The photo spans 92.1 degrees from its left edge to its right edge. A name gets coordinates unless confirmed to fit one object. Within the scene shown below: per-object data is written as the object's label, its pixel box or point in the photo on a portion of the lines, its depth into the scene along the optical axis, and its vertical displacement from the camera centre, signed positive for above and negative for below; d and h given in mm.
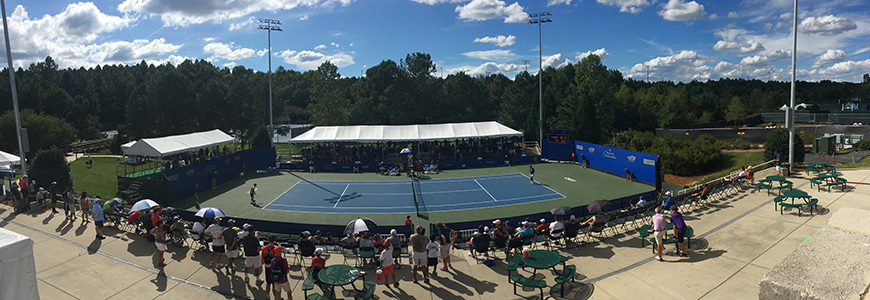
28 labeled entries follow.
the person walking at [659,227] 11031 -2885
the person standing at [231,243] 11227 -3037
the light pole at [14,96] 19617 +1876
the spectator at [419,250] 10344 -3106
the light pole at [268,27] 41875 +10101
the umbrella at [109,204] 16641 -2847
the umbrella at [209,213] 15031 -2994
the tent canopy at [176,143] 28781 -957
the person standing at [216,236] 11398 -2899
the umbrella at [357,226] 14070 -3399
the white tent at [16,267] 5176 -1670
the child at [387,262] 10180 -3336
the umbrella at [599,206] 15789 -3305
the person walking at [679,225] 10969 -2816
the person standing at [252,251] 10328 -3025
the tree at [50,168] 23812 -1960
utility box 28172 -2154
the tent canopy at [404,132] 40469 -773
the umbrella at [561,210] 15111 -3286
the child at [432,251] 10633 -3223
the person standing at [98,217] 13945 -2793
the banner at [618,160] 27234 -3028
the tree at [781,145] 25094 -1888
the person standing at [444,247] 11354 -3370
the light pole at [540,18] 43438 +10644
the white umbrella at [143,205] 15425 -2713
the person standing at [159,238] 11468 -2928
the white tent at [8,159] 22531 -1303
